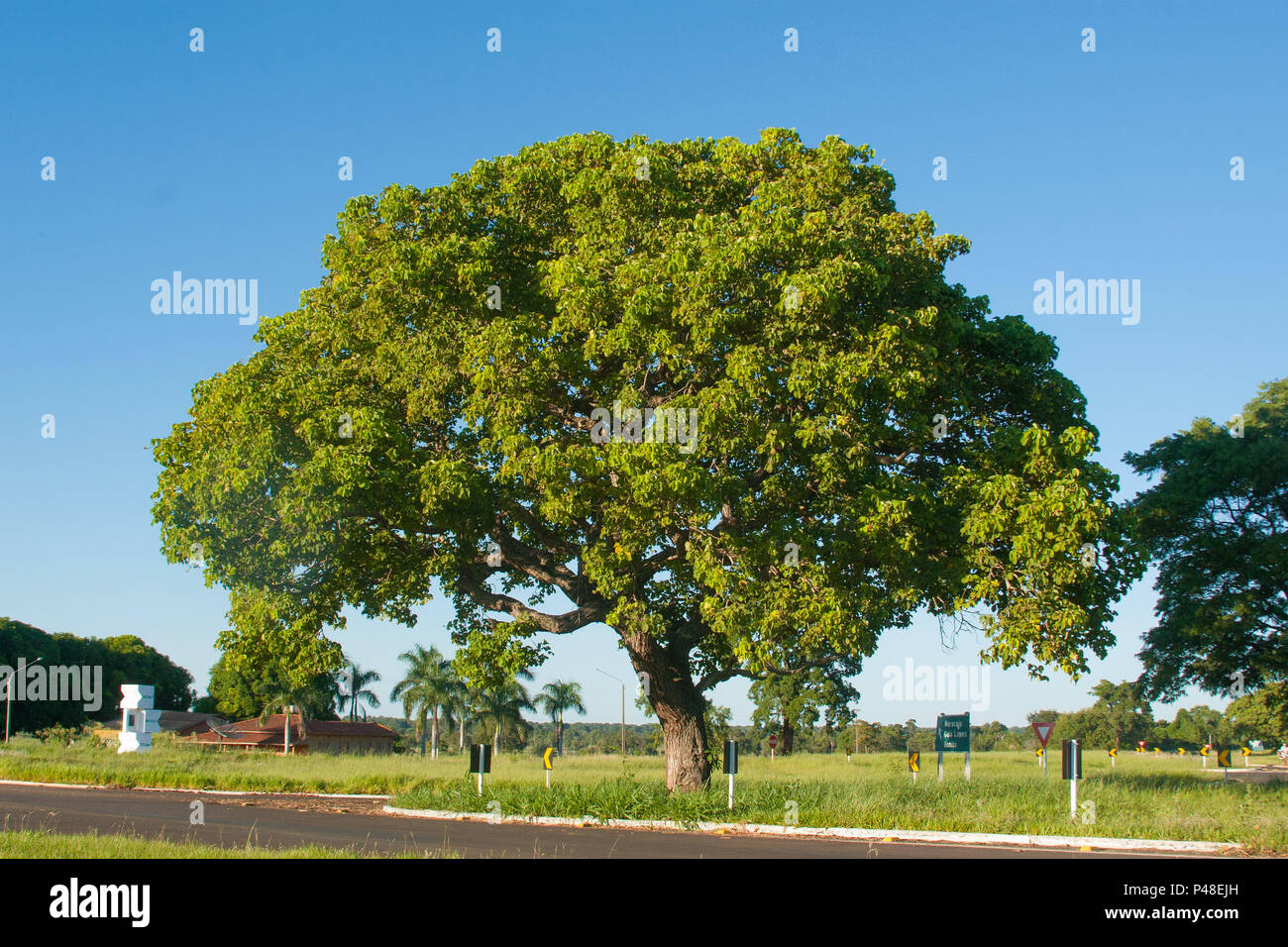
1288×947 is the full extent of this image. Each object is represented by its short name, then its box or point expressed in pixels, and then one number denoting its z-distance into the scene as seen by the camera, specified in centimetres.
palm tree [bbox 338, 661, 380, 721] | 9100
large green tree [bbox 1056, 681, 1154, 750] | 10425
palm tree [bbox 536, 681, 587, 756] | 7969
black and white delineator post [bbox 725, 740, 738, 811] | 1850
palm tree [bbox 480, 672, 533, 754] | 7844
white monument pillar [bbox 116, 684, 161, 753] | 3916
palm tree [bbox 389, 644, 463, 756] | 7831
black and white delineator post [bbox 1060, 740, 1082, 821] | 1634
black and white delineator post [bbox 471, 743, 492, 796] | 2052
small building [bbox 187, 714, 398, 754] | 7906
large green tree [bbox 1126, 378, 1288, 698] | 3281
